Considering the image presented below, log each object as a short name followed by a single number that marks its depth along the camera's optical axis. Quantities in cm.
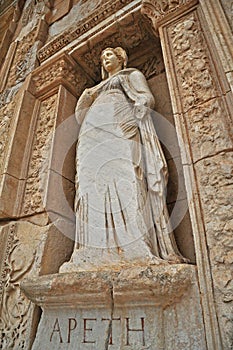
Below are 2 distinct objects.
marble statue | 173
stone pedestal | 134
